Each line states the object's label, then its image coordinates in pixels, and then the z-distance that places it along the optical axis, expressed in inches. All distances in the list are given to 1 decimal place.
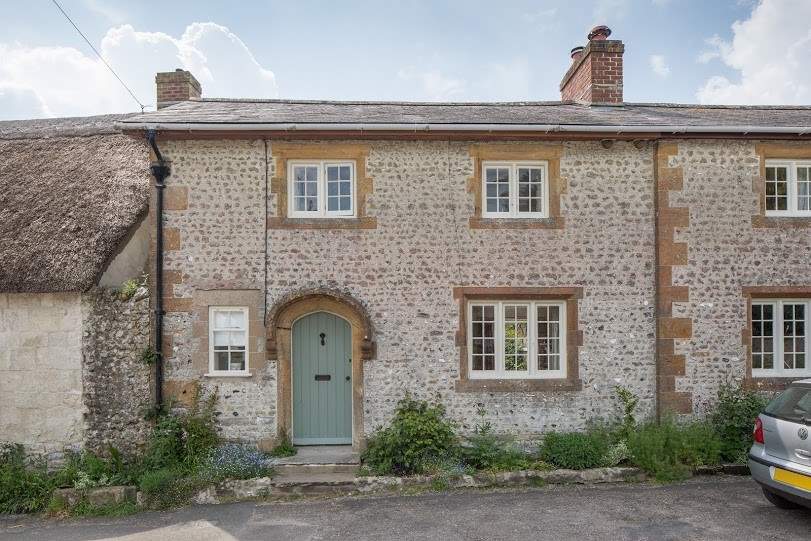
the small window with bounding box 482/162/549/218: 338.0
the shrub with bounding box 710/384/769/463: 311.4
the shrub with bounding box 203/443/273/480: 289.0
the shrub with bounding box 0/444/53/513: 282.0
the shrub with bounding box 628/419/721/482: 295.7
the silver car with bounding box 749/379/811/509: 218.5
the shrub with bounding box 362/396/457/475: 298.5
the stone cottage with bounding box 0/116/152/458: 306.3
